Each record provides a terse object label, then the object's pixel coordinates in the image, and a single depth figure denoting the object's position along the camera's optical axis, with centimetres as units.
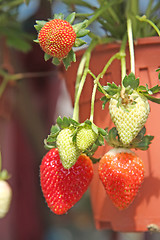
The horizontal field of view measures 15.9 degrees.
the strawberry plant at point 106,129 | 34
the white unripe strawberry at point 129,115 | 34
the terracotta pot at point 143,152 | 40
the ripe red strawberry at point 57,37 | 35
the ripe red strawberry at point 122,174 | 37
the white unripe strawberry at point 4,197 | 43
